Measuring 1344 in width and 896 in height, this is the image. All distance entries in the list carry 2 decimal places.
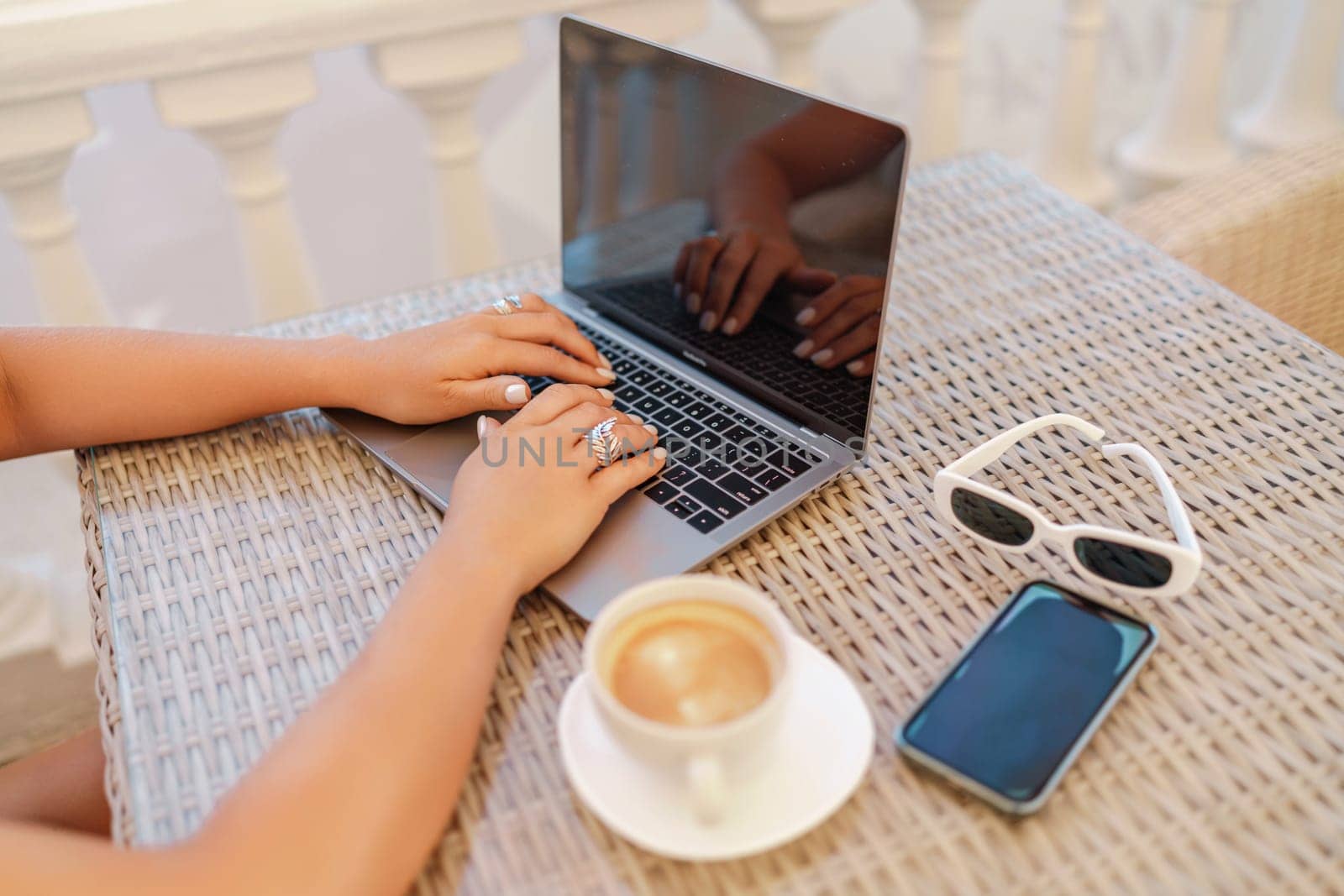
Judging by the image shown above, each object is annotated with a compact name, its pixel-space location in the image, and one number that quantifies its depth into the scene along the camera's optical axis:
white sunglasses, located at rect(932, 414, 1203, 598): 0.59
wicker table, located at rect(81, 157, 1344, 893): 0.49
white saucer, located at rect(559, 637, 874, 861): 0.48
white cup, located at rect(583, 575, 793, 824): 0.46
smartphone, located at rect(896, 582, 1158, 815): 0.51
